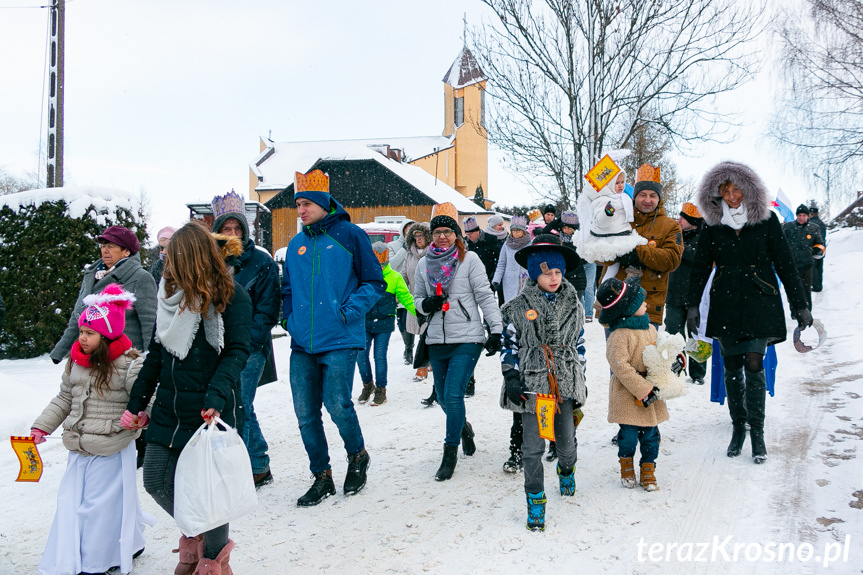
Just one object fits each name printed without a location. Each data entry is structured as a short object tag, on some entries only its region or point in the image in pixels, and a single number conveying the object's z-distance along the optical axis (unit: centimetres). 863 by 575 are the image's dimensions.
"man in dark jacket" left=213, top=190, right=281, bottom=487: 493
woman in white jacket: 498
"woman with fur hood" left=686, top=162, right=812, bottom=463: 481
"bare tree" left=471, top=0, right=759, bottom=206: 1391
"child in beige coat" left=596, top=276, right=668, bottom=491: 430
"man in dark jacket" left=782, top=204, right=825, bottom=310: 1232
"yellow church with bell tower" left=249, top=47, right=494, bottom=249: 4353
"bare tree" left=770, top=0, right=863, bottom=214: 1738
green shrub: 1044
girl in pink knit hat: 353
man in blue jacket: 450
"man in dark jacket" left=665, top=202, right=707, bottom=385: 762
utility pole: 1371
